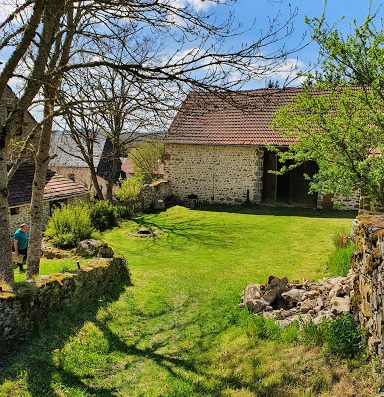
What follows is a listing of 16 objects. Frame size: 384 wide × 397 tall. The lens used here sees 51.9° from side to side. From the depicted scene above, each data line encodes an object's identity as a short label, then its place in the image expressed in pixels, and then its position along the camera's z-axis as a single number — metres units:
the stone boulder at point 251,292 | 7.25
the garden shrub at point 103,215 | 16.41
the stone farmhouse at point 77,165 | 37.97
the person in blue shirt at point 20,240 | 11.80
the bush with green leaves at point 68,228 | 13.34
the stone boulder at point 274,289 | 7.13
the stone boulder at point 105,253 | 9.35
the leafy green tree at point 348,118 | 6.97
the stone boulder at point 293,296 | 6.95
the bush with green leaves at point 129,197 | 18.56
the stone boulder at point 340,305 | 5.66
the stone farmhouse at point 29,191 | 15.84
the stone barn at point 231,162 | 19.75
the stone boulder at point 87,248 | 11.45
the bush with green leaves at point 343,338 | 4.71
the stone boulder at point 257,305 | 6.91
